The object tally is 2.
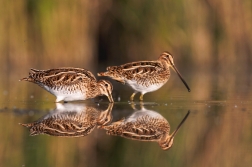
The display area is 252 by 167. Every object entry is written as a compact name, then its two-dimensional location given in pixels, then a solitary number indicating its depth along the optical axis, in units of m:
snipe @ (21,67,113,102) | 11.95
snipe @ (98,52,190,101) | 13.07
